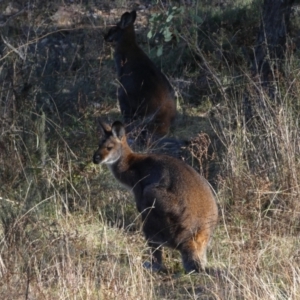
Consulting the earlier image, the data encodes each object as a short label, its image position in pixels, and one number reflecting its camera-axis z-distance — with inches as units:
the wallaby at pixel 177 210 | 505.7
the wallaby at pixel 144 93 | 759.7
